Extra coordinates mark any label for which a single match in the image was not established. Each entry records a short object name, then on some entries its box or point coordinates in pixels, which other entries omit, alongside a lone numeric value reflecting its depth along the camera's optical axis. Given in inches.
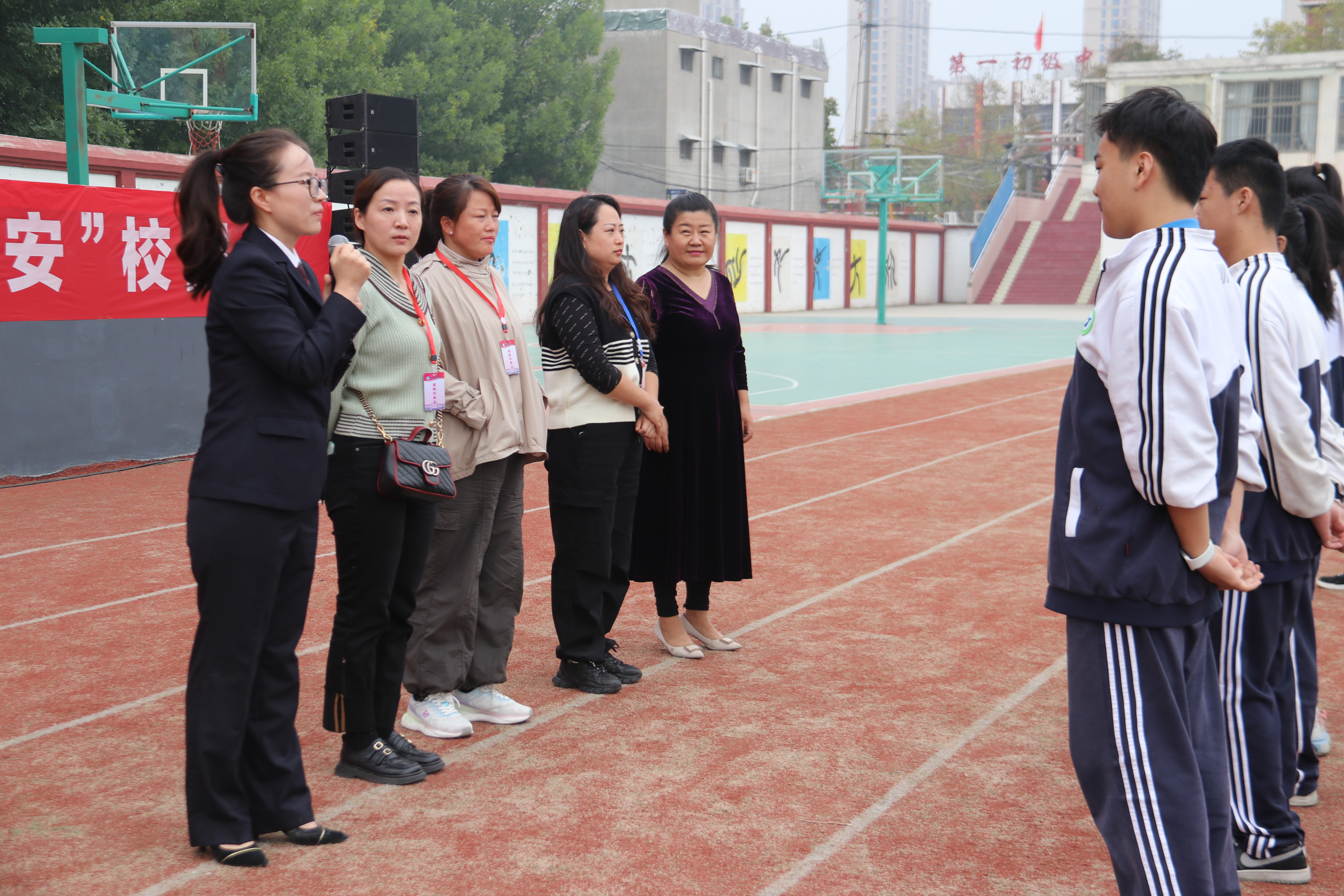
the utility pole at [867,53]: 2390.5
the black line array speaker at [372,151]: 322.7
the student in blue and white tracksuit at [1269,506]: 122.9
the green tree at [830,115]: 2497.5
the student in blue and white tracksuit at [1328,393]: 137.3
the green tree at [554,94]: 1654.8
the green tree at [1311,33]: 2401.6
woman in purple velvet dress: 197.6
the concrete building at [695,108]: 1851.6
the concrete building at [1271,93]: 1841.8
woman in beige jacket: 162.9
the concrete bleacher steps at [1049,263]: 1752.0
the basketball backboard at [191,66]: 534.3
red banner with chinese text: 372.8
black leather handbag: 138.7
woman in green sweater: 142.1
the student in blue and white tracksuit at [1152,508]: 90.7
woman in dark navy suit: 120.4
